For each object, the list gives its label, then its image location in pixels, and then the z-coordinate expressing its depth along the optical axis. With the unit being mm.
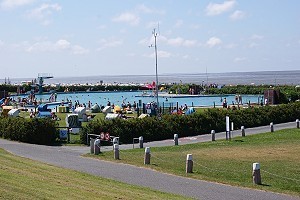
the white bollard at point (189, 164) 19969
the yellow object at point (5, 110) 47844
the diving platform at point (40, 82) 90750
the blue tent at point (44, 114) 48456
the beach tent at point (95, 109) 61331
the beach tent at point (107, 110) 55691
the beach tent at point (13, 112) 46753
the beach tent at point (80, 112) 47988
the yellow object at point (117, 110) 54406
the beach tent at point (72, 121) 37938
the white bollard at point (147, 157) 22339
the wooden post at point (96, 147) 26406
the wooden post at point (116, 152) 24156
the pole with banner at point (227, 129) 31634
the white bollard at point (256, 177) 17562
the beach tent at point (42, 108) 55391
